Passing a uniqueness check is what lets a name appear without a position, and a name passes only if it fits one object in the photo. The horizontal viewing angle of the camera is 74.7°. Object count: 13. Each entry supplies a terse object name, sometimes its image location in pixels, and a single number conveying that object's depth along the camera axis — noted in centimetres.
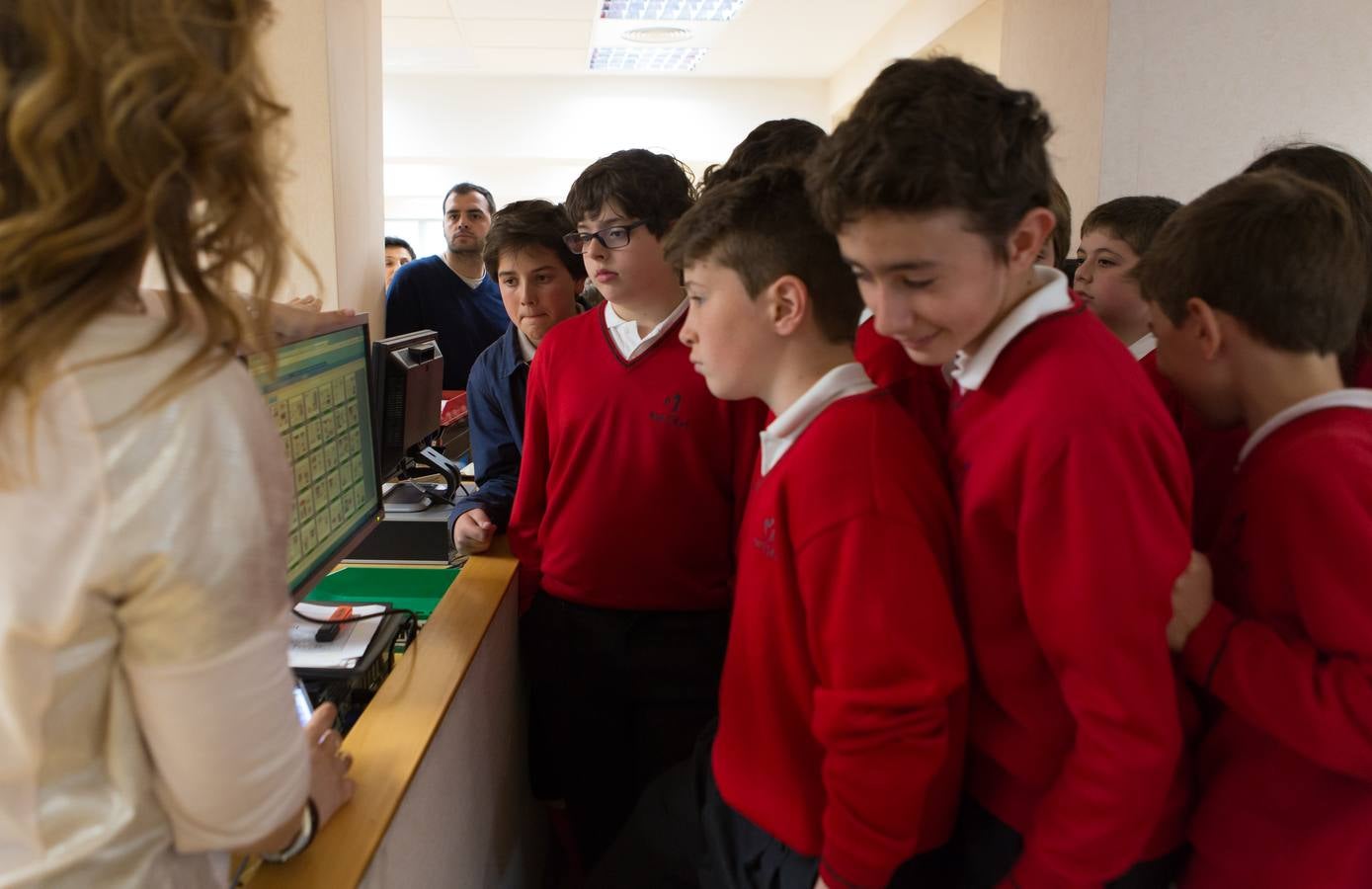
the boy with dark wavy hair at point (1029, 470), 82
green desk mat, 150
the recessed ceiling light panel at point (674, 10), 498
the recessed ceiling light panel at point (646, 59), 612
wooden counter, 90
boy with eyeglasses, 150
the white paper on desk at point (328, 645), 119
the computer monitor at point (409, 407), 174
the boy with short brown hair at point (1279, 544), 84
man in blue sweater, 325
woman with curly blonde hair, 49
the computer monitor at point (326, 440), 104
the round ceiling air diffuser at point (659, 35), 553
